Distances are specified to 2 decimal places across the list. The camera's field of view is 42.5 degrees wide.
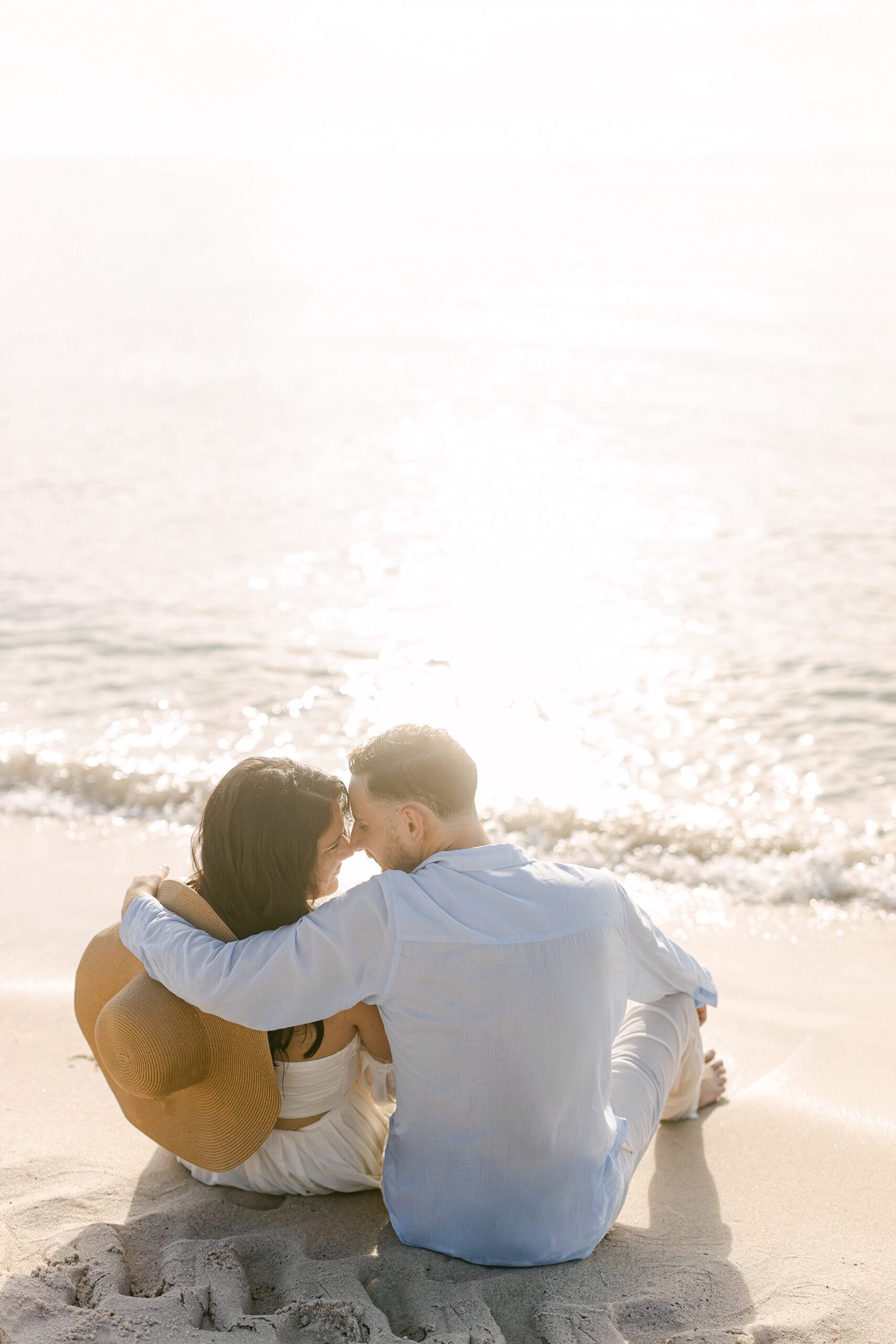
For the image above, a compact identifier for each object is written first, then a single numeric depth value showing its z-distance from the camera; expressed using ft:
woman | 8.68
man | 7.96
